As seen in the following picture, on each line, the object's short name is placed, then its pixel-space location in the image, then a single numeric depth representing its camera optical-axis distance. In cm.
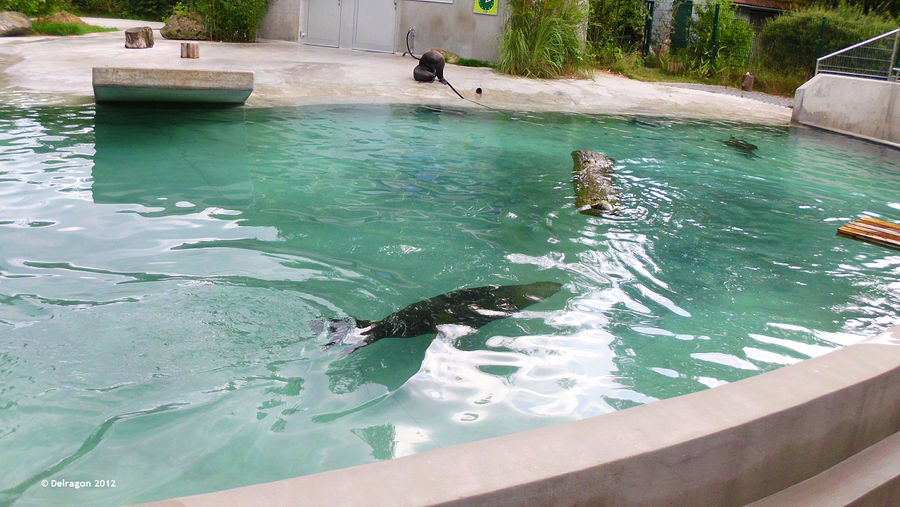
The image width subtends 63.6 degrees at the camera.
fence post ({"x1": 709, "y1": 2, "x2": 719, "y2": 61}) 2133
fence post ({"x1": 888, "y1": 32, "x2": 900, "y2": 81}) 1382
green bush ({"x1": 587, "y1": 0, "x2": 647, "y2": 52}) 2095
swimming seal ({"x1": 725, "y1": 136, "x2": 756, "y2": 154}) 1177
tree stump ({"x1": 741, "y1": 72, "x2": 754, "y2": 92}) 1930
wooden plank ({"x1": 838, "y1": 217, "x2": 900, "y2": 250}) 694
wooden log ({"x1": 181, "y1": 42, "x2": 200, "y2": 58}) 1393
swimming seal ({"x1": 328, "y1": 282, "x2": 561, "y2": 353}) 445
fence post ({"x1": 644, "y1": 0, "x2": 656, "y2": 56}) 2227
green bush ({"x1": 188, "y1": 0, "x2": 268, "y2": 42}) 1733
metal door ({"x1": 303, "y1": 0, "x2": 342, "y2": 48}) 1830
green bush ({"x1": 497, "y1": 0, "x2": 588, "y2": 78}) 1625
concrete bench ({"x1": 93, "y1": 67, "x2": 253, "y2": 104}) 982
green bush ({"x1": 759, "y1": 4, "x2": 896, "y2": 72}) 1944
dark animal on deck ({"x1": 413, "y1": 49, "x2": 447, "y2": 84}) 1438
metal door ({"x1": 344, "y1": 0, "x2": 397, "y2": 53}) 1797
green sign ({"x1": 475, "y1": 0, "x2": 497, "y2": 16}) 1722
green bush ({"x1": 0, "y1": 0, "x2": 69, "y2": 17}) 1895
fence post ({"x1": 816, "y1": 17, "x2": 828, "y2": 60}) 1939
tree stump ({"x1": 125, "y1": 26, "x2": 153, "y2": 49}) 1516
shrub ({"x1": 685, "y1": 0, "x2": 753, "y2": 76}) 2116
